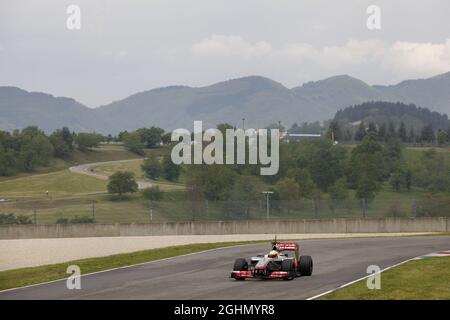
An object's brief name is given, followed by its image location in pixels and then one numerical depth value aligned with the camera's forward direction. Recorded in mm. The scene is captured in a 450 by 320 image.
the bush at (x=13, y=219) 60812
